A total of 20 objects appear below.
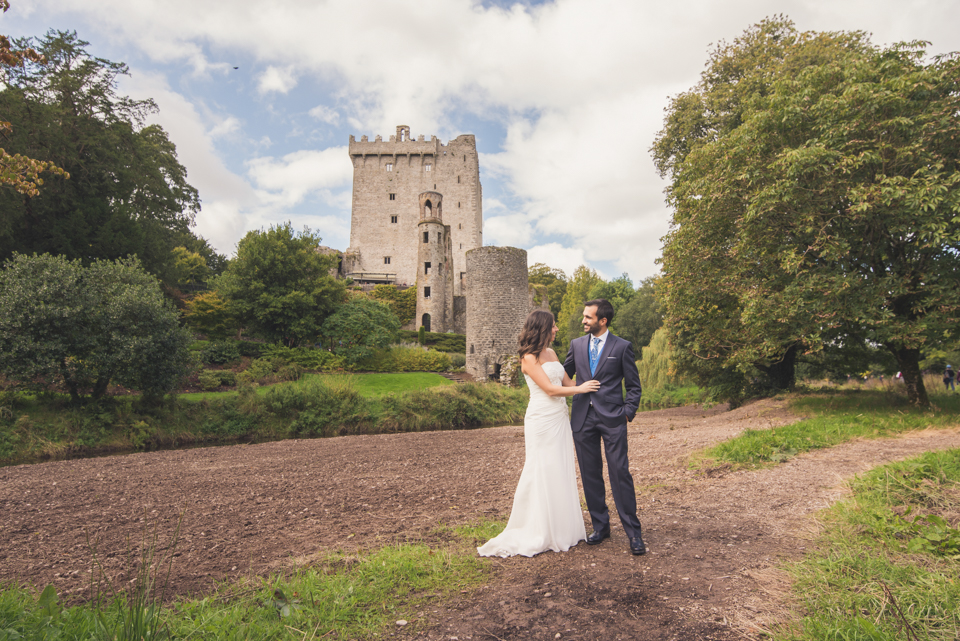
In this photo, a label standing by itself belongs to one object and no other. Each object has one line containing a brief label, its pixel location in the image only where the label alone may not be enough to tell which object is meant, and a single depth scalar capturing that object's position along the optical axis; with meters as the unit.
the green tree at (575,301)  42.64
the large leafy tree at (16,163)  5.87
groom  3.70
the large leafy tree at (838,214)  8.46
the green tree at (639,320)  33.50
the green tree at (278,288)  25.66
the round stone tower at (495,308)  25.88
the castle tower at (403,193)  56.47
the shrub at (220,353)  23.58
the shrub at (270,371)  20.77
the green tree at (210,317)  27.20
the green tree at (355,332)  26.52
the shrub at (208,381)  19.02
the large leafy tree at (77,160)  19.25
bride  3.70
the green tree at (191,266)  40.88
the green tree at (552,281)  59.02
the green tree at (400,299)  43.16
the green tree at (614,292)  48.02
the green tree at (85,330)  12.55
